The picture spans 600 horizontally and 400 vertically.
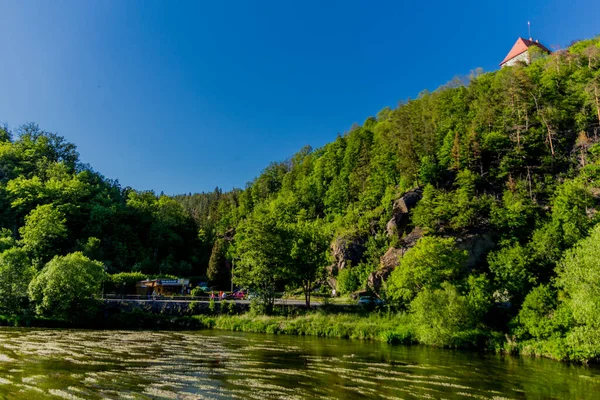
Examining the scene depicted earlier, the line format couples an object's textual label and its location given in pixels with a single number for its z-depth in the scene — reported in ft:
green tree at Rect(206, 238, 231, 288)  270.87
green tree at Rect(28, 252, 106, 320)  131.03
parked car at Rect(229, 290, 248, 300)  184.94
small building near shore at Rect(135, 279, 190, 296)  204.54
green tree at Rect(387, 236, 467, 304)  122.01
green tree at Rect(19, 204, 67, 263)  241.96
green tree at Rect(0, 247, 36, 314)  139.33
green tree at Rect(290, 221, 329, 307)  156.56
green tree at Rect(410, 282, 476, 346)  102.58
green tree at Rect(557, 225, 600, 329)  76.54
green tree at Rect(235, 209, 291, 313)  152.25
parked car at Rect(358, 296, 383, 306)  146.20
